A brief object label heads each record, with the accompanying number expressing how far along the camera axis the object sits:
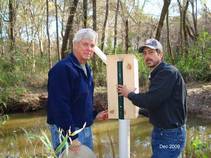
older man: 3.14
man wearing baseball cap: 3.18
